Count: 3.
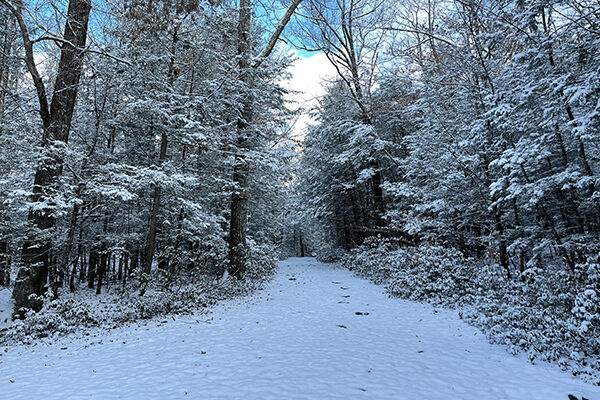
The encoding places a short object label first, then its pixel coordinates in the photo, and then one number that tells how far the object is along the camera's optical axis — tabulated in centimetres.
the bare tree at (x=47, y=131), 633
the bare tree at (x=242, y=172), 1034
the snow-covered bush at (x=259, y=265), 1095
